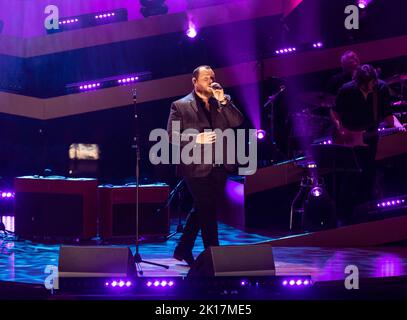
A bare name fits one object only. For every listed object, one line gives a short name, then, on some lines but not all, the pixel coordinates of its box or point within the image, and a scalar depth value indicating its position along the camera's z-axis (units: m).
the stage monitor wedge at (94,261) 10.23
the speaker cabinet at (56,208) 16.52
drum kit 19.36
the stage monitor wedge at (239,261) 10.23
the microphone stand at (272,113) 19.71
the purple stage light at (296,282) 10.37
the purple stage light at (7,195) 19.20
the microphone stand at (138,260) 12.92
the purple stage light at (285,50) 22.11
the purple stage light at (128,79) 22.54
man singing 12.32
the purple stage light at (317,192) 16.75
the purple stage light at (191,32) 22.35
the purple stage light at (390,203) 16.21
